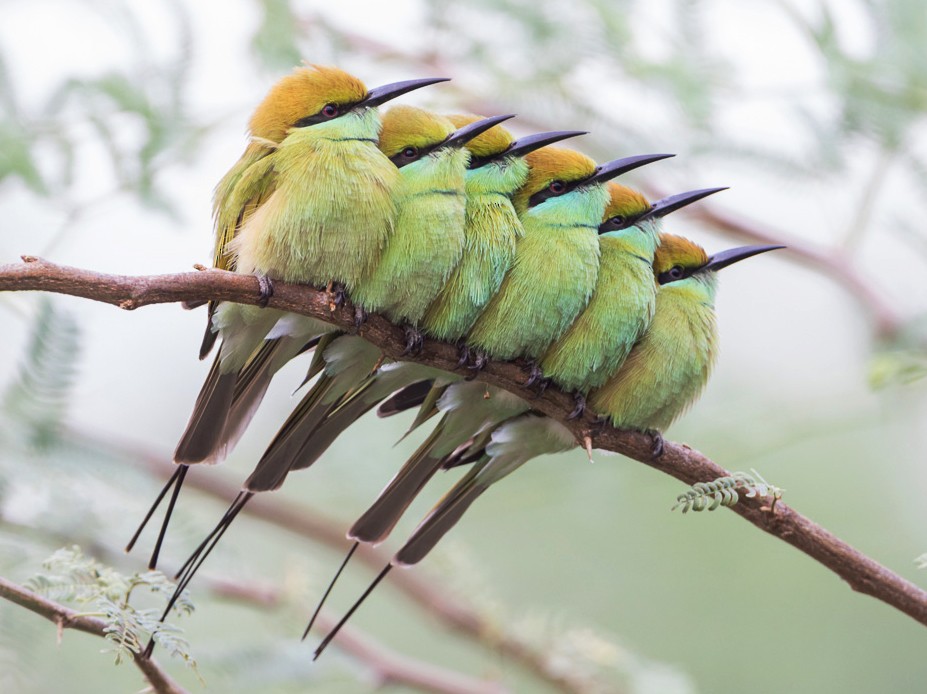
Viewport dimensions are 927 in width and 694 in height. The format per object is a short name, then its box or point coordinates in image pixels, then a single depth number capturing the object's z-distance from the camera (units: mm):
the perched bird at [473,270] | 4270
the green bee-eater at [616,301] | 4461
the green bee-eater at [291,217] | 4023
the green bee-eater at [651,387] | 4480
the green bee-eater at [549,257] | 4367
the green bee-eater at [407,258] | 4086
